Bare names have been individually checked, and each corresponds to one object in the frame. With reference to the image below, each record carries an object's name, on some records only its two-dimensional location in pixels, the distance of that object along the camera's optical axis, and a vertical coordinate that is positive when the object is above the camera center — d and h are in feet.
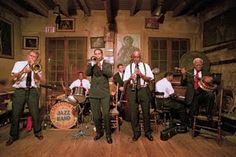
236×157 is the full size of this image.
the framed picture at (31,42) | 26.53 +3.33
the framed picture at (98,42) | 26.61 +3.42
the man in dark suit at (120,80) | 21.32 -0.50
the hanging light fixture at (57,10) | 22.48 +5.73
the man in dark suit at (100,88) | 14.51 -0.81
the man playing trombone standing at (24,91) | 14.66 -1.03
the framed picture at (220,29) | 19.39 +4.01
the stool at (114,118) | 17.08 -3.13
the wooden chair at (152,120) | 17.68 -3.26
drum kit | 17.66 -2.75
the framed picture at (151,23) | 26.61 +5.47
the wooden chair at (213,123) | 14.89 -3.34
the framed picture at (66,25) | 26.61 +5.18
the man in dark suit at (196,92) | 15.97 -1.11
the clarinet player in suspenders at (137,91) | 15.06 -0.98
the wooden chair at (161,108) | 19.66 -2.57
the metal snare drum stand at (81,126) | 16.24 -3.86
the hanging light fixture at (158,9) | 20.58 +5.59
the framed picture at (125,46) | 26.53 +3.01
